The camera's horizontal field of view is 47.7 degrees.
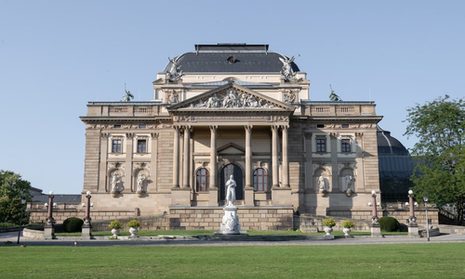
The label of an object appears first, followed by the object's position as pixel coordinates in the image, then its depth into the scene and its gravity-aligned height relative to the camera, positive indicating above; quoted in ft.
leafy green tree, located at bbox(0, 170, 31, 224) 256.93 +8.99
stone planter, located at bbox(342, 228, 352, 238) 138.72 -5.03
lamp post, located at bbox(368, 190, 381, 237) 140.56 -4.16
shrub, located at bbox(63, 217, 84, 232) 175.32 -4.03
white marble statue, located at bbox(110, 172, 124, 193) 208.74 +11.37
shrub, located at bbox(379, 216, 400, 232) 172.55 -3.77
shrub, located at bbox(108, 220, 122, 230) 138.12 -3.19
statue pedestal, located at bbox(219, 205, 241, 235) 132.05 -2.34
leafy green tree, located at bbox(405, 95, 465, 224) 190.19 +23.83
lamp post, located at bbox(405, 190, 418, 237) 142.00 -3.93
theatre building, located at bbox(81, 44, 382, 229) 201.87 +26.17
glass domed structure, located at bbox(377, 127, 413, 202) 239.71 +20.55
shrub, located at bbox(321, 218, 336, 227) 144.15 -2.85
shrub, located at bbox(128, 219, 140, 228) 139.33 -2.95
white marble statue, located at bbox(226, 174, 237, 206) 137.98 +5.45
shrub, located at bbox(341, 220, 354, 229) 142.20 -3.11
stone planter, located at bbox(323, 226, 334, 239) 127.24 -5.11
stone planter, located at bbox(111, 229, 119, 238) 136.07 -4.98
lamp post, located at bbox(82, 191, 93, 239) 138.28 -4.26
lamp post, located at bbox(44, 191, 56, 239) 136.46 -4.22
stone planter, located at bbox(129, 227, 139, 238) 132.52 -4.98
